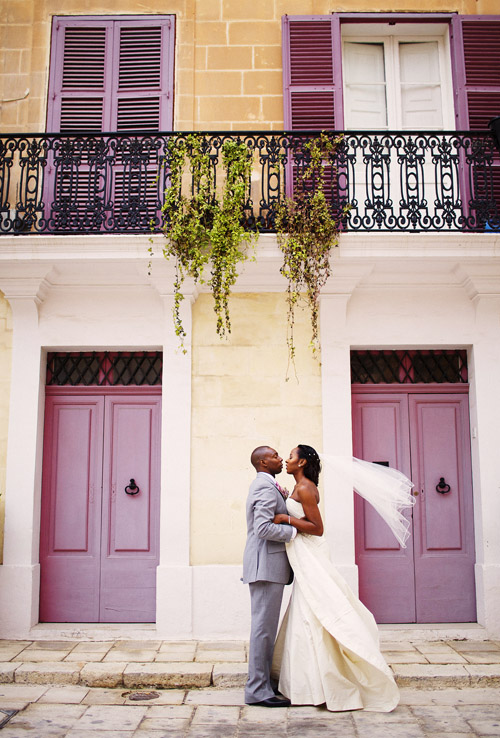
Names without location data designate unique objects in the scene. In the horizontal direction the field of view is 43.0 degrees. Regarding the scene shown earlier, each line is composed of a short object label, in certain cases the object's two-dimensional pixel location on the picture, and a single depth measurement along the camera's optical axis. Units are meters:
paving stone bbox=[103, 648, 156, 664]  5.57
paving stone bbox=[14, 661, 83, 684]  5.25
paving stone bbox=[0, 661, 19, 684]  5.27
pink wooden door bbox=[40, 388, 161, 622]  6.66
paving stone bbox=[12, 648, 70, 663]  5.60
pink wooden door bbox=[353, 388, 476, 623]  6.60
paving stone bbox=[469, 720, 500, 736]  4.18
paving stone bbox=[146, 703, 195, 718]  4.54
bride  4.39
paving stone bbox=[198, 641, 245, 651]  5.93
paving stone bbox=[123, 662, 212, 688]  5.15
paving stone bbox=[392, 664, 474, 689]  5.11
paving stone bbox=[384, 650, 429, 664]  5.54
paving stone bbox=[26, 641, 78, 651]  5.95
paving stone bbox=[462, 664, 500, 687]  5.12
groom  4.50
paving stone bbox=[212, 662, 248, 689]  5.15
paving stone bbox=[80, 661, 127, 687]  5.18
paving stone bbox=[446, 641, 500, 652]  5.93
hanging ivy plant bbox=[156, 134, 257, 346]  6.26
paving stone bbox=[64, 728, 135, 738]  4.15
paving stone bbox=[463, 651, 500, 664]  5.54
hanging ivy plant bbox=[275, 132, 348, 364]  6.26
